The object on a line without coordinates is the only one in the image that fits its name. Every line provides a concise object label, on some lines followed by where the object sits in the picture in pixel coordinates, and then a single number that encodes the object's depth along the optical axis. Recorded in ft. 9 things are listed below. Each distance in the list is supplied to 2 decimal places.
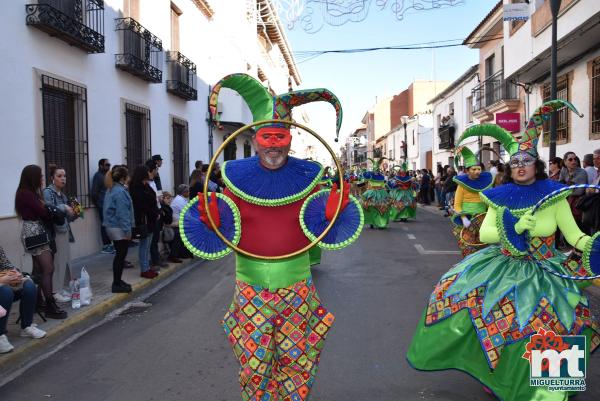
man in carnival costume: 9.21
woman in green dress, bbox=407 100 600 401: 9.97
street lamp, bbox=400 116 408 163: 98.58
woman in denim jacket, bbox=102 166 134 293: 21.83
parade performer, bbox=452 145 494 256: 21.40
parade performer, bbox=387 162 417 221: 52.11
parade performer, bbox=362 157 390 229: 46.78
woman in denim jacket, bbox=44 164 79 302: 19.67
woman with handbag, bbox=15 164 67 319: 17.53
